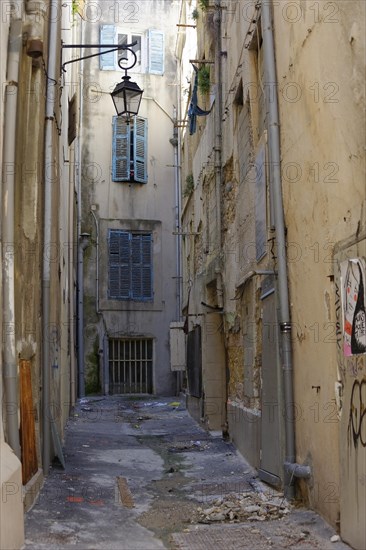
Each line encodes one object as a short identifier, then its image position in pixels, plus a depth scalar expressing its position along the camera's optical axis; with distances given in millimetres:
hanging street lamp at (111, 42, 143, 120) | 9875
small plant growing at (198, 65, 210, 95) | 13797
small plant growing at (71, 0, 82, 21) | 13909
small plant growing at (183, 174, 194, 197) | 16453
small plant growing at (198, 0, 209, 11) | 13281
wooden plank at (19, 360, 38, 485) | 6723
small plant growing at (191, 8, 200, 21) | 15086
